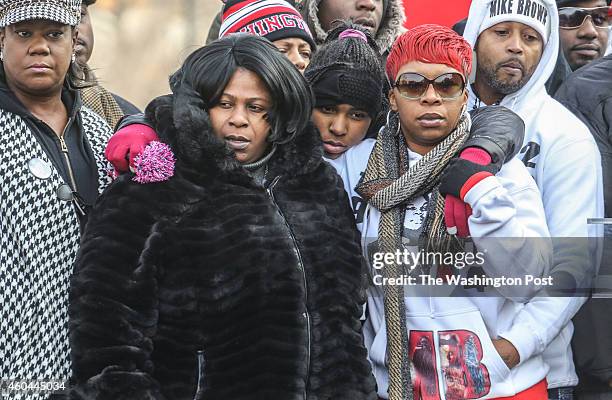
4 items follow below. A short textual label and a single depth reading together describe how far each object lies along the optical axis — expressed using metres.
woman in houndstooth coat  6.41
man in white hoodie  7.01
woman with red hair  6.67
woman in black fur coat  5.93
